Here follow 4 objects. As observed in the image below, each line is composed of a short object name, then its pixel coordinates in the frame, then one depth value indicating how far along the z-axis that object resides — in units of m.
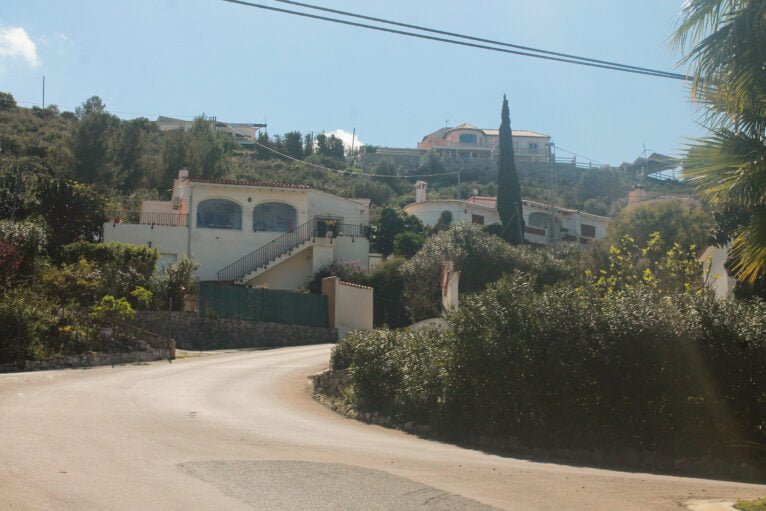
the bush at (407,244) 51.09
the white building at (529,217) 62.06
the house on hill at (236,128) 96.62
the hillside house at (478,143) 103.81
